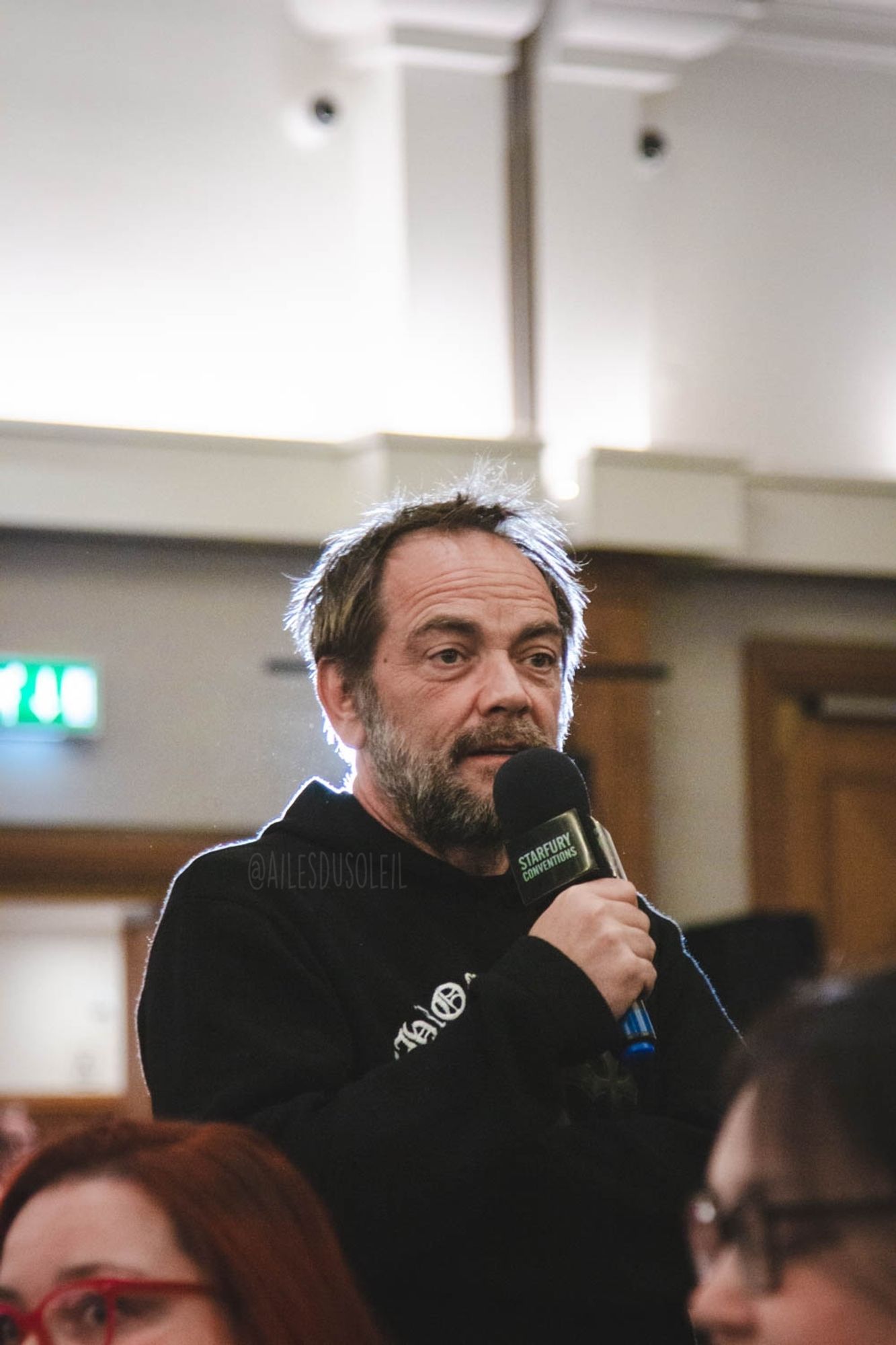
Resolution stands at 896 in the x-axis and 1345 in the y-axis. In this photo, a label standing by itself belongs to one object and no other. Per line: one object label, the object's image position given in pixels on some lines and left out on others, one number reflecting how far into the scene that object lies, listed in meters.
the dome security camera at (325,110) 8.85
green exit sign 7.79
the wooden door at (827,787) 8.92
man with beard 4.13
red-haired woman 3.91
